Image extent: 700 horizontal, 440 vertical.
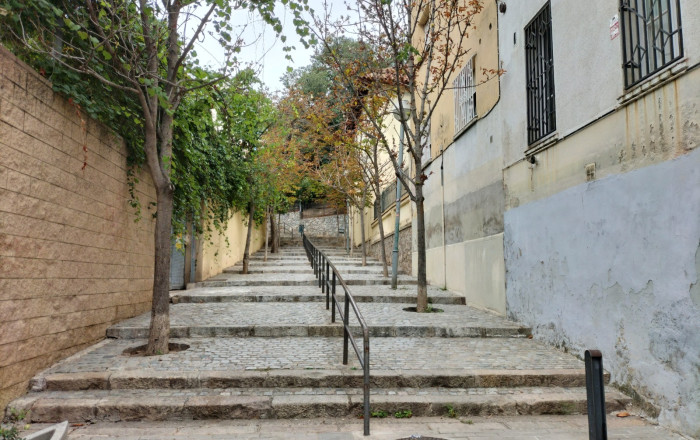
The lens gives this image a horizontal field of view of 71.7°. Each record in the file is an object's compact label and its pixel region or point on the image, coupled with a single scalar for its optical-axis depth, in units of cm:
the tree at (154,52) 512
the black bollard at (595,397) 225
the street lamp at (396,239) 1091
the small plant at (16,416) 407
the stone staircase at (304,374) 436
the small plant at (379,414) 439
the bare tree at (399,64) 811
